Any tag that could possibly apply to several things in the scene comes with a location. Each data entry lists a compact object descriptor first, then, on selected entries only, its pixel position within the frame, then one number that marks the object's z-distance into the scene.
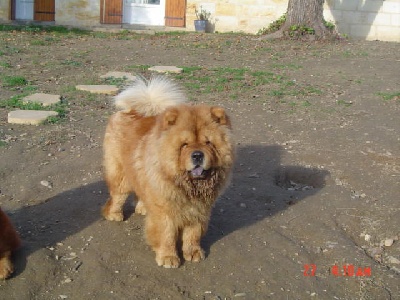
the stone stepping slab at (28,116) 7.89
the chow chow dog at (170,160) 4.08
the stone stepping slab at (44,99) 8.79
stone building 18.89
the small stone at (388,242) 5.05
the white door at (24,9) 19.58
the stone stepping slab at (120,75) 10.80
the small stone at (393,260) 4.77
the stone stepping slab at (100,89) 9.73
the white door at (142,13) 20.16
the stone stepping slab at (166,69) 11.50
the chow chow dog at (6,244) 4.11
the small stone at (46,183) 6.04
